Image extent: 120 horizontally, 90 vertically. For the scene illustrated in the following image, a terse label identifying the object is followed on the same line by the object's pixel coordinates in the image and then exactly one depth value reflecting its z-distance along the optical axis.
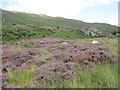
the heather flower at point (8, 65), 5.56
